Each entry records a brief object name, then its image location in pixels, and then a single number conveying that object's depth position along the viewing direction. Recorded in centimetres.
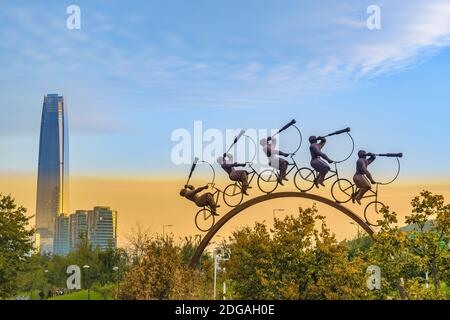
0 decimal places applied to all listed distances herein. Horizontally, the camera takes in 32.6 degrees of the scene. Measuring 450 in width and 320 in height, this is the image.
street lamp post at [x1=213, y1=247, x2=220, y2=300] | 3603
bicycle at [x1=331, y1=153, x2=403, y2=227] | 2892
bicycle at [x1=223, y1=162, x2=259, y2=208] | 2881
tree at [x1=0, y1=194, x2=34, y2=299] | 4434
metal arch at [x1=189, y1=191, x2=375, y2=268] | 2884
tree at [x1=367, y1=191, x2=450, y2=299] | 2812
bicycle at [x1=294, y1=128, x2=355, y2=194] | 2870
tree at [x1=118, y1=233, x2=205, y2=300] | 2636
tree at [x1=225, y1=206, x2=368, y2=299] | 2728
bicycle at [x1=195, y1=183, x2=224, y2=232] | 2897
